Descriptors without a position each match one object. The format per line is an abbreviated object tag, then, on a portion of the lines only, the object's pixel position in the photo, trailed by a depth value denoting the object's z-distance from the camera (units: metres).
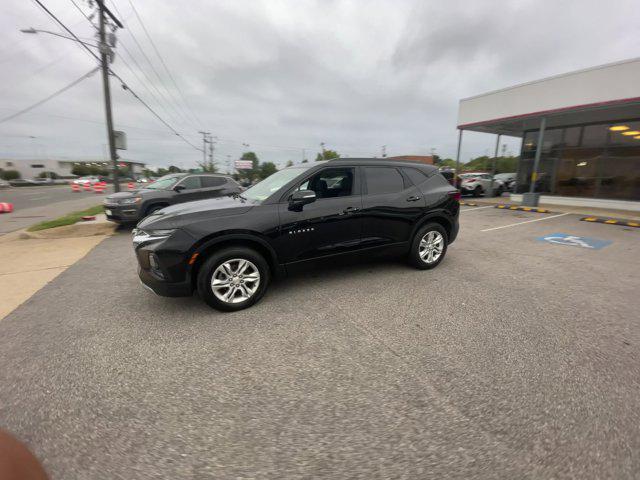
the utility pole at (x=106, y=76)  12.05
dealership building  10.66
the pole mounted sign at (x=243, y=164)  78.38
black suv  3.28
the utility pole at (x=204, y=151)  58.39
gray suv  8.13
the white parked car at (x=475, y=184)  17.39
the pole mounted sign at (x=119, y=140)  12.27
